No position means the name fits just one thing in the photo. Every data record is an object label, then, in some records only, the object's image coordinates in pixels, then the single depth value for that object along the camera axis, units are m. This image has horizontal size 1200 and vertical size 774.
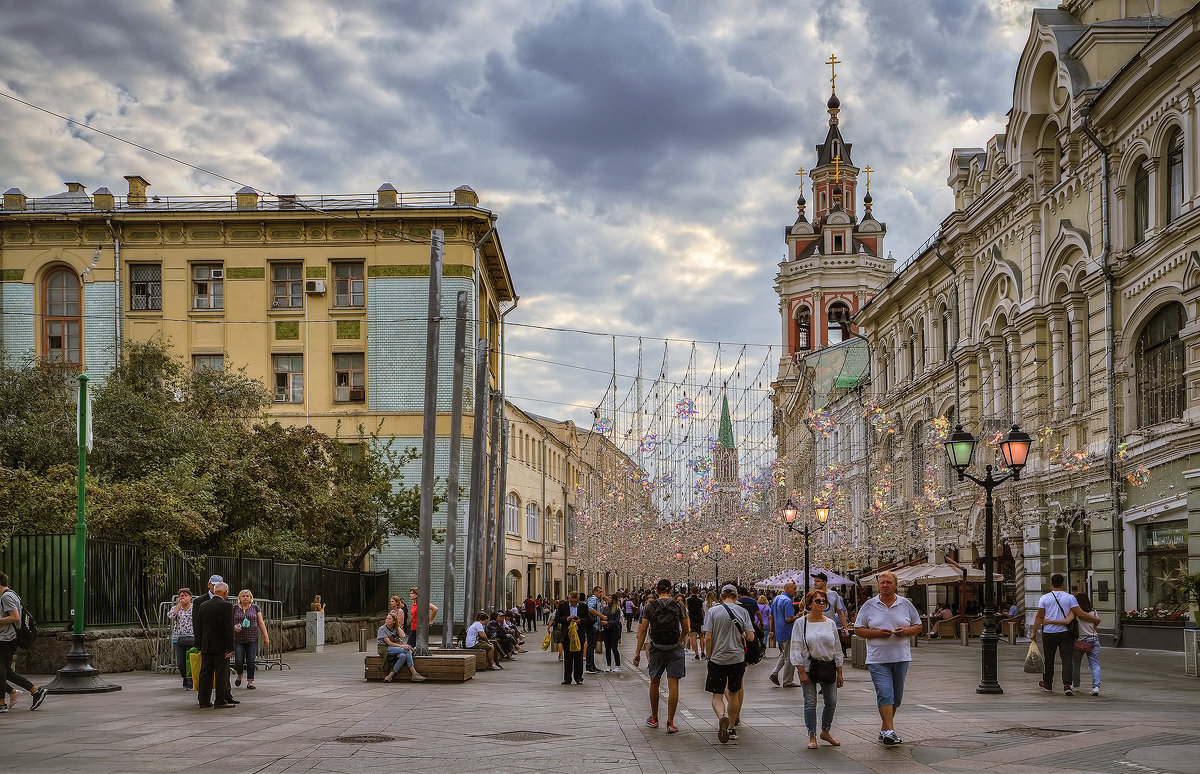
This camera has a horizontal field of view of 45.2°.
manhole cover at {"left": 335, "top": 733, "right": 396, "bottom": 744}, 13.17
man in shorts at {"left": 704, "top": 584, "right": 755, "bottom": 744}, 13.53
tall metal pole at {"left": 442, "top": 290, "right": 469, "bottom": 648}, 25.23
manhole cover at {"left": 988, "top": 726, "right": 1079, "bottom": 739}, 13.29
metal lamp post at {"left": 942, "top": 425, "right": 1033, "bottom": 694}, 18.77
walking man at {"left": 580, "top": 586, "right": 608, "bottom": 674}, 24.88
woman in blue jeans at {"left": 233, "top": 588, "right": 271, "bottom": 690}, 19.89
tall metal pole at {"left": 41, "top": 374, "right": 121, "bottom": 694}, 19.09
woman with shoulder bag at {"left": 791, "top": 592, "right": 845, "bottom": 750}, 12.77
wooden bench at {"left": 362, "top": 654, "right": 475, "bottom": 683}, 22.22
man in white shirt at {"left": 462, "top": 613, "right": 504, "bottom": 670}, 26.44
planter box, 27.56
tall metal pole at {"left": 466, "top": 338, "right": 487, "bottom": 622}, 32.41
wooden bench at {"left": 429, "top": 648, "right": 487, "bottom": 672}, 23.58
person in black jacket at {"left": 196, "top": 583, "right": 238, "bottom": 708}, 16.42
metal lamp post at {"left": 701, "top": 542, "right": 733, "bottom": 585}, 57.71
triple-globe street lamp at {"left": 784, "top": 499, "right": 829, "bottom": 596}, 34.87
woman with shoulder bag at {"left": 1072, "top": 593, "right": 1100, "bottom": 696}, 18.28
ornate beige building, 27.89
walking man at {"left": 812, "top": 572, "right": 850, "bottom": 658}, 17.30
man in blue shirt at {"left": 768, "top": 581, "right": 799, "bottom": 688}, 21.41
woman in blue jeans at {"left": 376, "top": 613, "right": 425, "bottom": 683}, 22.03
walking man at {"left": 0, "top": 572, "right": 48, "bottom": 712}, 15.88
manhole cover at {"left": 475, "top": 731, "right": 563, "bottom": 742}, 13.62
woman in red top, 25.08
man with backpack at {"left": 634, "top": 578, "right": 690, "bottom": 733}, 14.84
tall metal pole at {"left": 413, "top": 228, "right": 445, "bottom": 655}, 22.72
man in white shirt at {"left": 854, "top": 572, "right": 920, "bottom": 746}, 12.59
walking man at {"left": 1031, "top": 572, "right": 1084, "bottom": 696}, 18.52
